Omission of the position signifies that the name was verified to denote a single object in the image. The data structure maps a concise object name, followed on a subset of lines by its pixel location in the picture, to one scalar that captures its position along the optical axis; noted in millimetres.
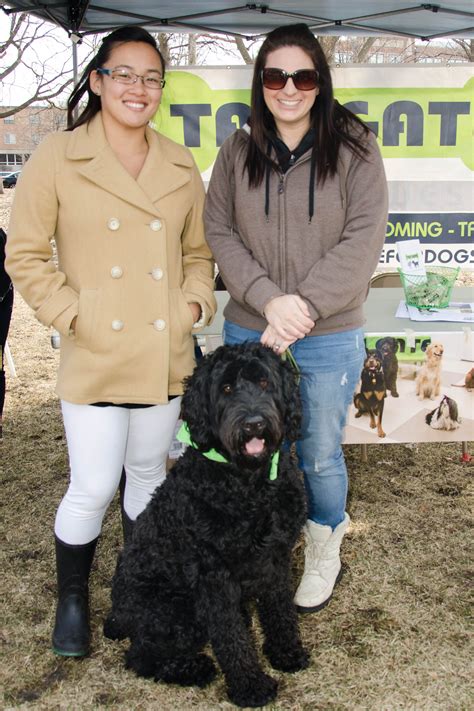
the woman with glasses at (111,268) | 2156
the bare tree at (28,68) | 7496
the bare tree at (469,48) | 9852
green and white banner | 4281
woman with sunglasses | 2182
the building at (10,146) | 50812
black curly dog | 2055
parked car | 29948
